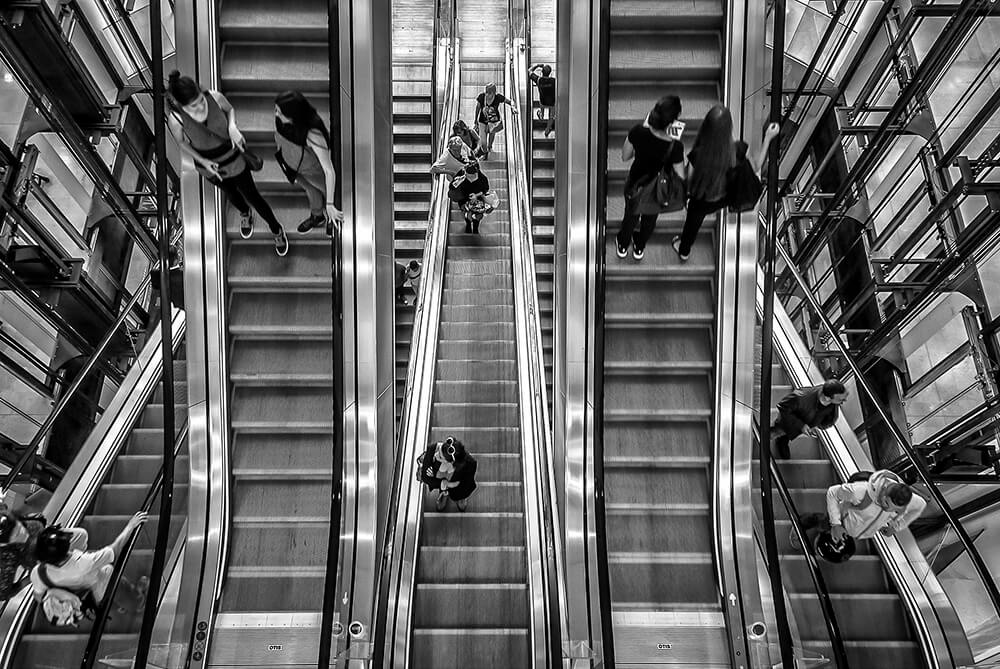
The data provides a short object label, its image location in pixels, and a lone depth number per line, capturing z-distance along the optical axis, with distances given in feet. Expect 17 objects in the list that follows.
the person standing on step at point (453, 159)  28.71
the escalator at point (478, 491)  18.83
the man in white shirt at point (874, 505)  15.83
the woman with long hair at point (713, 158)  16.12
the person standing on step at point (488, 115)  33.30
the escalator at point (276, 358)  19.34
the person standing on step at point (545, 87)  36.45
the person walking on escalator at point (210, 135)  15.71
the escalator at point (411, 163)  38.19
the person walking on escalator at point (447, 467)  19.70
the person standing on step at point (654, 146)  15.97
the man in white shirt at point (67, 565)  15.10
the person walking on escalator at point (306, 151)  17.01
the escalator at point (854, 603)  16.61
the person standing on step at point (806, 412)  17.69
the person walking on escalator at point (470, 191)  29.76
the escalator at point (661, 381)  19.19
